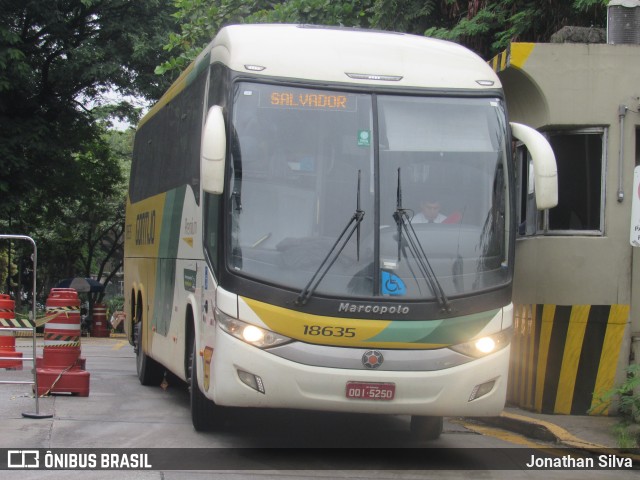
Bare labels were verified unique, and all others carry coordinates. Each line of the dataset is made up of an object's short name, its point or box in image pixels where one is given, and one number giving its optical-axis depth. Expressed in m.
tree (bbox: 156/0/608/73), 15.05
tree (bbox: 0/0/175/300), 25.73
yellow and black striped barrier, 11.32
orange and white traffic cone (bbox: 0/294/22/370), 11.48
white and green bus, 8.01
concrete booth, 11.37
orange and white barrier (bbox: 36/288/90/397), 12.04
